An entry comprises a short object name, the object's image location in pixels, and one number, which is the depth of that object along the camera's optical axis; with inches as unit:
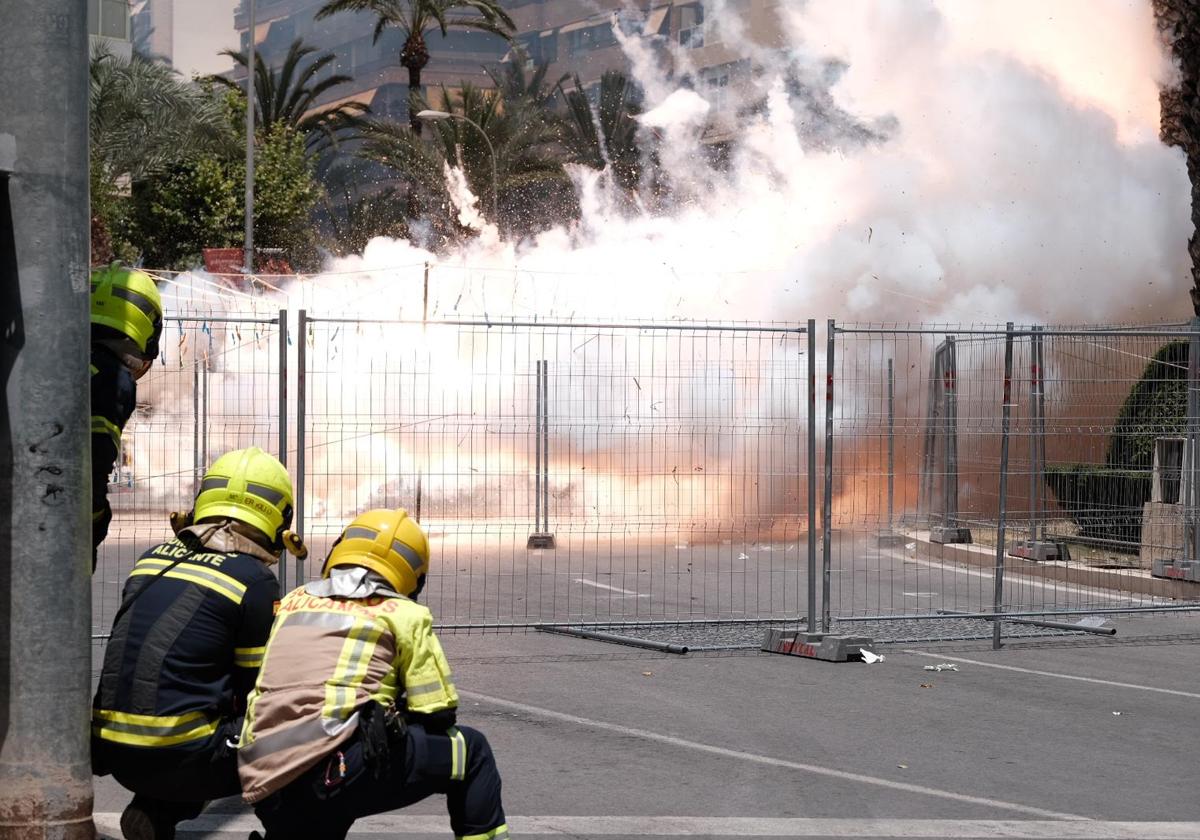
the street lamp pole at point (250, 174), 1309.1
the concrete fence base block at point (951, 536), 653.3
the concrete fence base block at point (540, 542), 612.8
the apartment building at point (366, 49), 3533.5
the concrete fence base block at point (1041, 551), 588.3
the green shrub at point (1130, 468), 541.2
